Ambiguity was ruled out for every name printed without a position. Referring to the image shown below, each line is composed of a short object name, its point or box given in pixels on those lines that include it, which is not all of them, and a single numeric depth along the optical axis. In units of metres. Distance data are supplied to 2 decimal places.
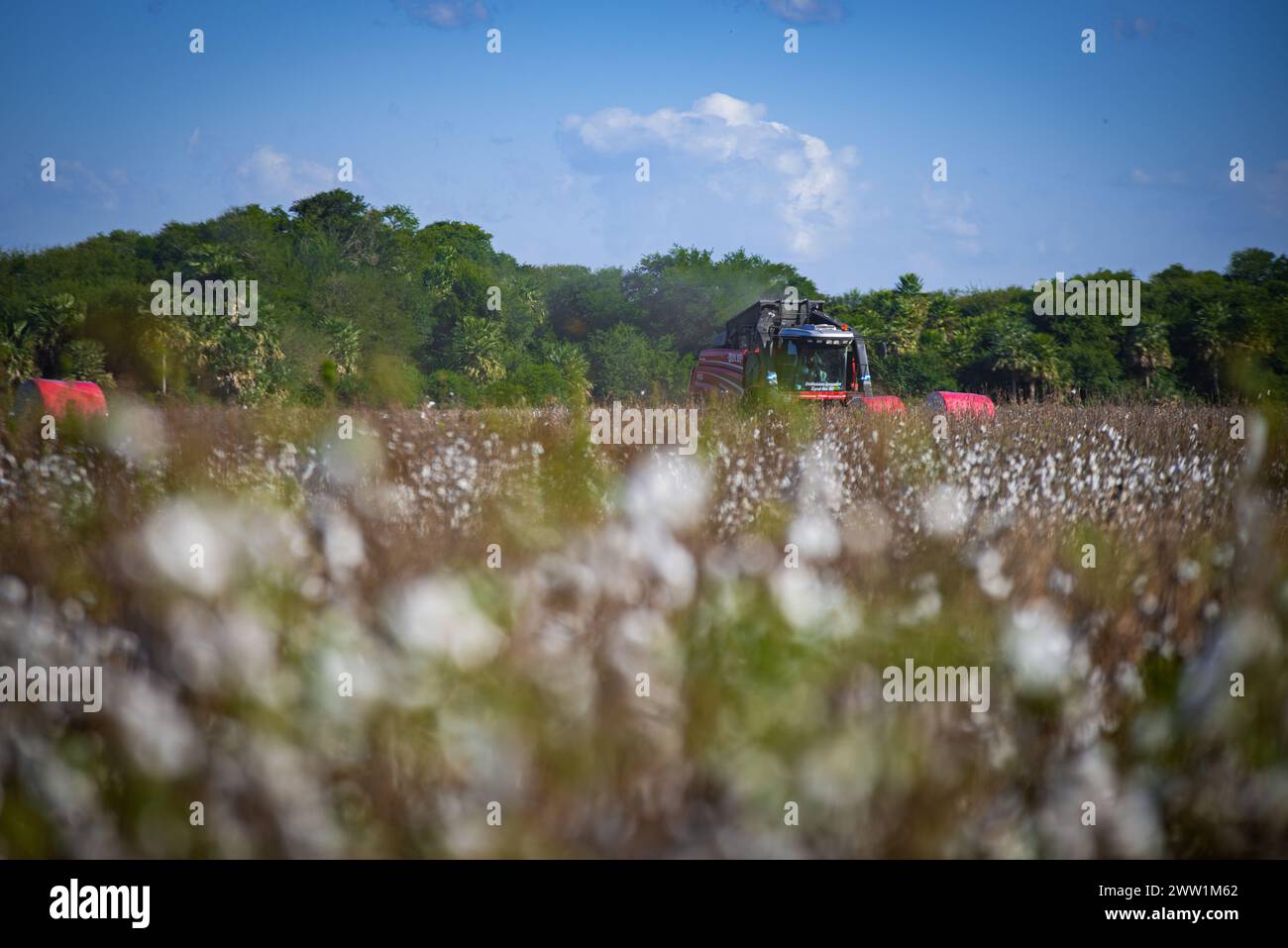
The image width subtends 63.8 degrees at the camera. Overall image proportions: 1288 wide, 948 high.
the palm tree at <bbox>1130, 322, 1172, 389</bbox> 63.47
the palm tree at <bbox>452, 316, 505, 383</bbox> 73.19
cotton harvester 24.00
